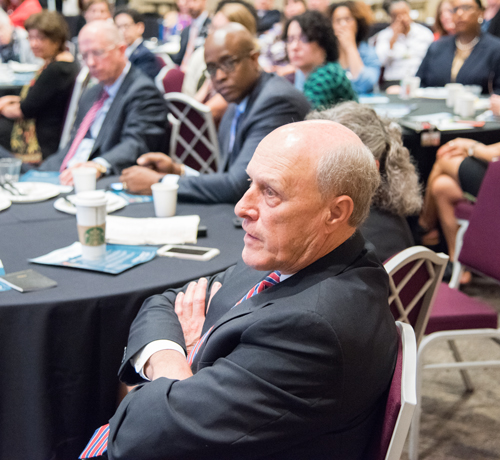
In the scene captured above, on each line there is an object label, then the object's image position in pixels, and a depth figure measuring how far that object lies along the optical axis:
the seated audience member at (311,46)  3.15
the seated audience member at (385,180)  1.64
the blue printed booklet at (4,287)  1.41
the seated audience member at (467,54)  4.79
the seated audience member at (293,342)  0.91
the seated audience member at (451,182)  3.16
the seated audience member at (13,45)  6.39
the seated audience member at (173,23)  9.17
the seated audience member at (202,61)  4.29
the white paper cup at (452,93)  4.34
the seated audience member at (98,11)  6.93
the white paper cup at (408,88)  4.88
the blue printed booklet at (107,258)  1.56
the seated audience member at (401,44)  6.30
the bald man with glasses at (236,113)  2.22
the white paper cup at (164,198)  2.00
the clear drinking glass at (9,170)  2.22
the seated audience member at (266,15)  8.36
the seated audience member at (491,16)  6.00
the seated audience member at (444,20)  6.13
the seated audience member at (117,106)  3.08
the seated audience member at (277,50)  5.45
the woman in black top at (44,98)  4.09
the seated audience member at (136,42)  5.31
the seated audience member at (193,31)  6.30
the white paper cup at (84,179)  2.17
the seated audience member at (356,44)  4.98
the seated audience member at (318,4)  6.70
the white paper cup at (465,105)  3.94
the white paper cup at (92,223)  1.56
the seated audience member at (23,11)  7.75
